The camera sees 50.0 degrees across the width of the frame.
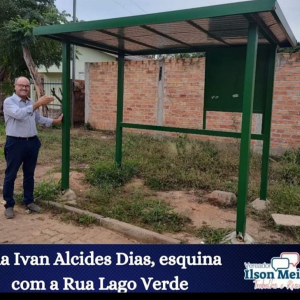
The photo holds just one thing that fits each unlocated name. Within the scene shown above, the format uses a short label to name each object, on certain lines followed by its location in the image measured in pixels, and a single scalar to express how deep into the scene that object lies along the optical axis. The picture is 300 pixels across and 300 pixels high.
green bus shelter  3.33
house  21.90
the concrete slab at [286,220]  3.92
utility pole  11.91
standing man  3.97
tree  10.09
